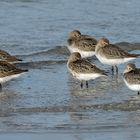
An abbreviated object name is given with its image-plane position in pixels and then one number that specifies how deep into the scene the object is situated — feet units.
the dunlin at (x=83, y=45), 52.65
